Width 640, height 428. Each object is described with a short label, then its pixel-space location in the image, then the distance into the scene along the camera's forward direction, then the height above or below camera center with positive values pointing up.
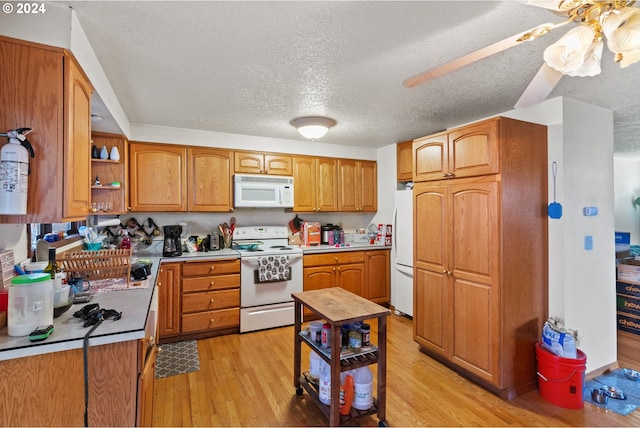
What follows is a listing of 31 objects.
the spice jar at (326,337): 1.95 -0.78
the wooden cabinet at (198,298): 3.12 -0.88
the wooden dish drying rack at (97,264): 2.02 -0.32
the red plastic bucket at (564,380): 2.13 -1.17
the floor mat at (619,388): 2.15 -1.36
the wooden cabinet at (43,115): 1.32 +0.46
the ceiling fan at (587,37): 1.03 +0.65
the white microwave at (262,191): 3.68 +0.32
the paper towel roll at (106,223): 2.98 -0.06
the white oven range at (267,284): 3.43 -0.79
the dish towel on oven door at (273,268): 3.43 -0.60
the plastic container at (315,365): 2.13 -1.05
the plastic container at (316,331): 2.03 -0.78
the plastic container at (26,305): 1.25 -0.37
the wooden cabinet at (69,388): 1.17 -0.70
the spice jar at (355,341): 1.94 -0.80
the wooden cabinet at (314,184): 4.12 +0.45
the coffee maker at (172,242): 3.27 -0.28
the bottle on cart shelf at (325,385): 1.90 -1.06
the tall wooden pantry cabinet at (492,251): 2.22 -0.28
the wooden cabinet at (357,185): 4.43 +0.46
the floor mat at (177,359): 2.61 -1.32
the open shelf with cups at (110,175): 2.87 +0.40
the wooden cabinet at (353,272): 3.84 -0.75
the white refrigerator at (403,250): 3.76 -0.44
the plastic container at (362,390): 1.91 -1.09
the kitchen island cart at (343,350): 1.75 -0.84
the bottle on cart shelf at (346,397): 1.85 -1.10
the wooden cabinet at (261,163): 3.78 +0.68
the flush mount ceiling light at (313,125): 3.06 +0.93
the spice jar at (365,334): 1.97 -0.77
